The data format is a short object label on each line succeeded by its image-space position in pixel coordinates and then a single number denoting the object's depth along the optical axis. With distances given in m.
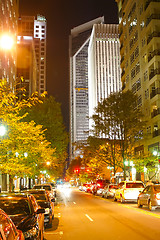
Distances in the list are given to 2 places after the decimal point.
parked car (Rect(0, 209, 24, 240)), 4.36
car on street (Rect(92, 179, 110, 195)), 44.19
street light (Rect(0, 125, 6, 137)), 18.11
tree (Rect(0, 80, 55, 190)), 20.06
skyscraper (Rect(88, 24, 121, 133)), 185.12
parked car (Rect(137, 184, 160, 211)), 18.50
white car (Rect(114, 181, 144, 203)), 25.01
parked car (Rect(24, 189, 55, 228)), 12.53
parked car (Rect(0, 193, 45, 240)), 6.89
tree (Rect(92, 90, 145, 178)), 41.84
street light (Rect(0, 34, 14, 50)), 18.20
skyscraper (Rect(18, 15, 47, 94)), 187.25
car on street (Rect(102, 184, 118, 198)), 33.47
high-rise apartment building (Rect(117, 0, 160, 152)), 44.56
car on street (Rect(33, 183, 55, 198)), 24.38
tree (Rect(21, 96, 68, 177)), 38.64
